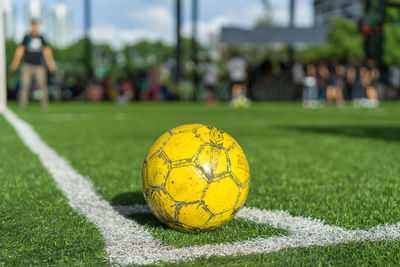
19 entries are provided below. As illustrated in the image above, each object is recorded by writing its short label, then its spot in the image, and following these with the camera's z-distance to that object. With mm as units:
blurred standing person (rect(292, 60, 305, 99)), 24141
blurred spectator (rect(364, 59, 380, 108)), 20219
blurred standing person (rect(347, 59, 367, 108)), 19922
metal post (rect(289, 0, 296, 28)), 27631
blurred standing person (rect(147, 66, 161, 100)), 26891
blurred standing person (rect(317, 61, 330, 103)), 19797
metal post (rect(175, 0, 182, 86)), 23844
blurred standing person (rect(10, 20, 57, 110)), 12359
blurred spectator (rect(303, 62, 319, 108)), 19484
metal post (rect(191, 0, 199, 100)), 27781
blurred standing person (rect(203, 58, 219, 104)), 22297
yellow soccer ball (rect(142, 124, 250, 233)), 2299
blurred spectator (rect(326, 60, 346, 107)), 20047
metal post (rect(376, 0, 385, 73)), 19797
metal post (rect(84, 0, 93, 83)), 28561
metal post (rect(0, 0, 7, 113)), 12141
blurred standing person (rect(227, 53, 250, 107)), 18391
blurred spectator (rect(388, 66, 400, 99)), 29062
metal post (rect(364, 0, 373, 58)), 20109
